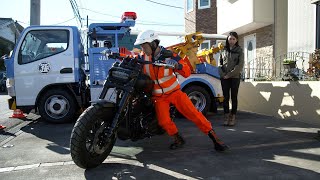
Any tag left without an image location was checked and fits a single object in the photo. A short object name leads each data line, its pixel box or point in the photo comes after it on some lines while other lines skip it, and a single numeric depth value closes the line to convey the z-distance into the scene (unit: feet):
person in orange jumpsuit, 16.49
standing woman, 23.62
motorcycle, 13.71
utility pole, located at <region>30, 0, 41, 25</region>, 47.93
